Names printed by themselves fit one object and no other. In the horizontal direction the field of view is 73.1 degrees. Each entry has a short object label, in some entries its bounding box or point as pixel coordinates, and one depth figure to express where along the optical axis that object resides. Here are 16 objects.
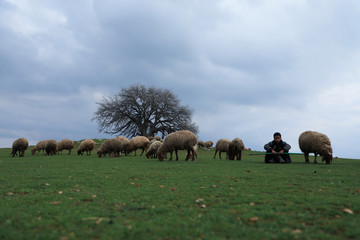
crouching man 14.74
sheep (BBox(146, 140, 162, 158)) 19.51
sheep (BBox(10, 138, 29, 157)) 24.42
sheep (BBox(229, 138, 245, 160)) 17.20
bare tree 45.50
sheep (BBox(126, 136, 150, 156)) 25.52
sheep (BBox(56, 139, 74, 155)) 29.59
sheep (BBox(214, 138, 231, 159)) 21.42
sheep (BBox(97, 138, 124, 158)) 22.44
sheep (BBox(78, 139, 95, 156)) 26.81
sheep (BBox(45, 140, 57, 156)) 27.26
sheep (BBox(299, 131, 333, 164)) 13.93
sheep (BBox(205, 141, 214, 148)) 47.05
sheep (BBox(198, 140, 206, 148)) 44.75
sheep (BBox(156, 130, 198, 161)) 15.84
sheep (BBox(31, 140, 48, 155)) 28.31
